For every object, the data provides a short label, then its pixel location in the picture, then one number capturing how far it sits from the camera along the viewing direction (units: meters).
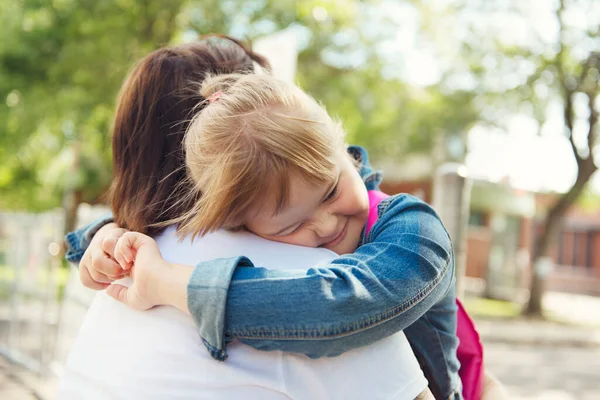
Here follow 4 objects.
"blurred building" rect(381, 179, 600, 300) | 16.98
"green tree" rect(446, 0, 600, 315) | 12.83
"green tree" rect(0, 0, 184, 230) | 11.02
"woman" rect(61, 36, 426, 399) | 1.04
